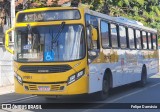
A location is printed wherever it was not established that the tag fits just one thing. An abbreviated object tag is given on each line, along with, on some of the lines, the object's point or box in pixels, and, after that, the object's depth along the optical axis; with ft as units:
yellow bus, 40.09
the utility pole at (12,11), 69.62
